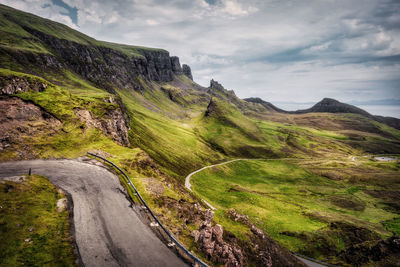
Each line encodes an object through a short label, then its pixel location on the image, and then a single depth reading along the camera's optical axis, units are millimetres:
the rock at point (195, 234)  21416
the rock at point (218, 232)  21928
